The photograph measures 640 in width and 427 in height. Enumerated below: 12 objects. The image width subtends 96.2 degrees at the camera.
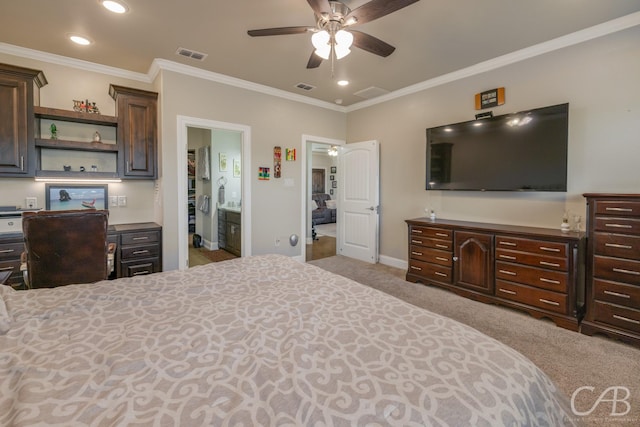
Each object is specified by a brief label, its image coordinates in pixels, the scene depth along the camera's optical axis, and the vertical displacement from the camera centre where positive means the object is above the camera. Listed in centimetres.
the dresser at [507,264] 257 -65
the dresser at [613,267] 222 -51
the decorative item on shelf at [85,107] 331 +110
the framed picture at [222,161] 567 +80
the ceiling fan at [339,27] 187 +128
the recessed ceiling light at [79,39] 284 +163
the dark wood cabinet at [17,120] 280 +81
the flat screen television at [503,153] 283 +56
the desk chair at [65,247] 208 -36
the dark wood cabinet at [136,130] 338 +86
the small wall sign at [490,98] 334 +124
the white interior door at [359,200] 472 +3
